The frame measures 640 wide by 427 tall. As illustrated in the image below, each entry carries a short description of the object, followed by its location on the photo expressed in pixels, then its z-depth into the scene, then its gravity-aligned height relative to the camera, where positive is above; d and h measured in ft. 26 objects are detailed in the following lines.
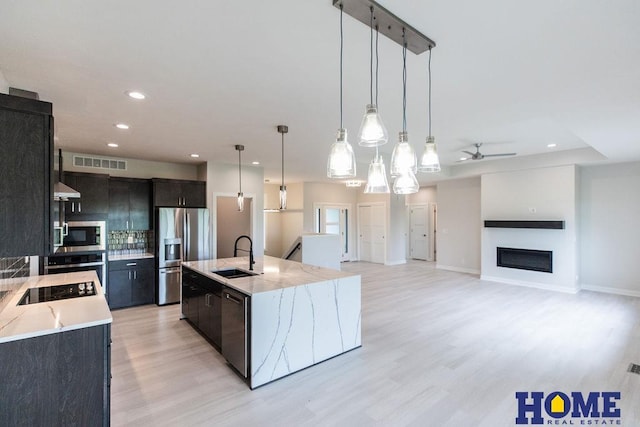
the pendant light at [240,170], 15.21 +3.05
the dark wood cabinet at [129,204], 17.31 +0.70
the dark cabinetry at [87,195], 15.75 +1.10
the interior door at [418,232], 35.19 -1.86
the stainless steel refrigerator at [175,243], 17.37 -1.56
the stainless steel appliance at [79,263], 14.97 -2.34
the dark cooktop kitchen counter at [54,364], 5.68 -2.87
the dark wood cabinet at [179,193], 18.07 +1.38
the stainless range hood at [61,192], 7.47 +0.64
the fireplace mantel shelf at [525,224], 19.60 -0.54
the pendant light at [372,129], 5.56 +1.56
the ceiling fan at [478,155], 16.52 +3.37
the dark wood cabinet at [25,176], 5.86 +0.77
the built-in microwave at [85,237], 15.64 -1.07
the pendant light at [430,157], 6.86 +1.30
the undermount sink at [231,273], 12.54 -2.33
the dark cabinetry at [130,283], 16.47 -3.62
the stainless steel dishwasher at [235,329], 9.11 -3.48
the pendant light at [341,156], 6.19 +1.21
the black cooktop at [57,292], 7.99 -2.11
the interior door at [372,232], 31.99 -1.74
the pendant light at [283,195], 12.95 +0.88
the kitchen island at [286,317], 8.98 -3.25
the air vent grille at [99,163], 17.40 +3.09
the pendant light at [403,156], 6.37 +1.22
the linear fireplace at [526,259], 20.44 -2.97
